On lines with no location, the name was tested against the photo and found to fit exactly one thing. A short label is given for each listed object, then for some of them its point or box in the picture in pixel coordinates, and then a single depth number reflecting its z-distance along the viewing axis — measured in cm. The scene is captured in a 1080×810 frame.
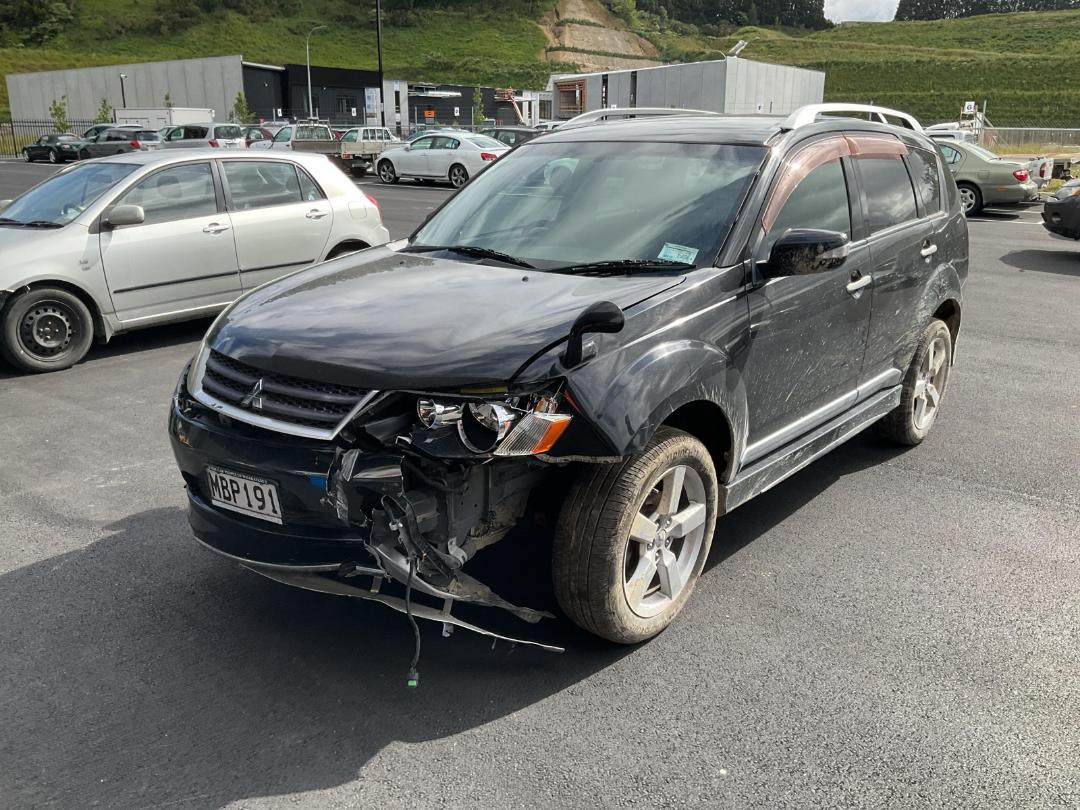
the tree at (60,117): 5784
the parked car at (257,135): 3360
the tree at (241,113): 6172
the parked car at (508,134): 2911
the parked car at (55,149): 4091
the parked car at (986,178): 1833
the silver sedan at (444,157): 2673
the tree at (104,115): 6220
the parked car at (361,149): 3131
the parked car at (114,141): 3825
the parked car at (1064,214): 1271
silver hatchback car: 748
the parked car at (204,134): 3453
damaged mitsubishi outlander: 298
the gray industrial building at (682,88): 4738
